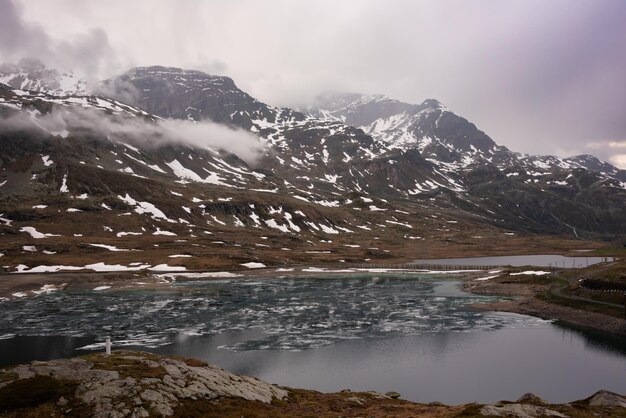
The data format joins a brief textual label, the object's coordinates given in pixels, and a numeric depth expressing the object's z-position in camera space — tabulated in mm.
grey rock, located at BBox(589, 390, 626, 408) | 40156
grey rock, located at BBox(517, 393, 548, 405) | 41900
